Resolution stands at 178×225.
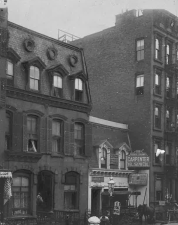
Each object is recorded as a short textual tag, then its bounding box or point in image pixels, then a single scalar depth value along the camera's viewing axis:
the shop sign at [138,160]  41.62
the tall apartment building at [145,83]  43.84
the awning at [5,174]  27.72
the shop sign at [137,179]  41.42
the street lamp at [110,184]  30.88
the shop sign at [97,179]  36.91
